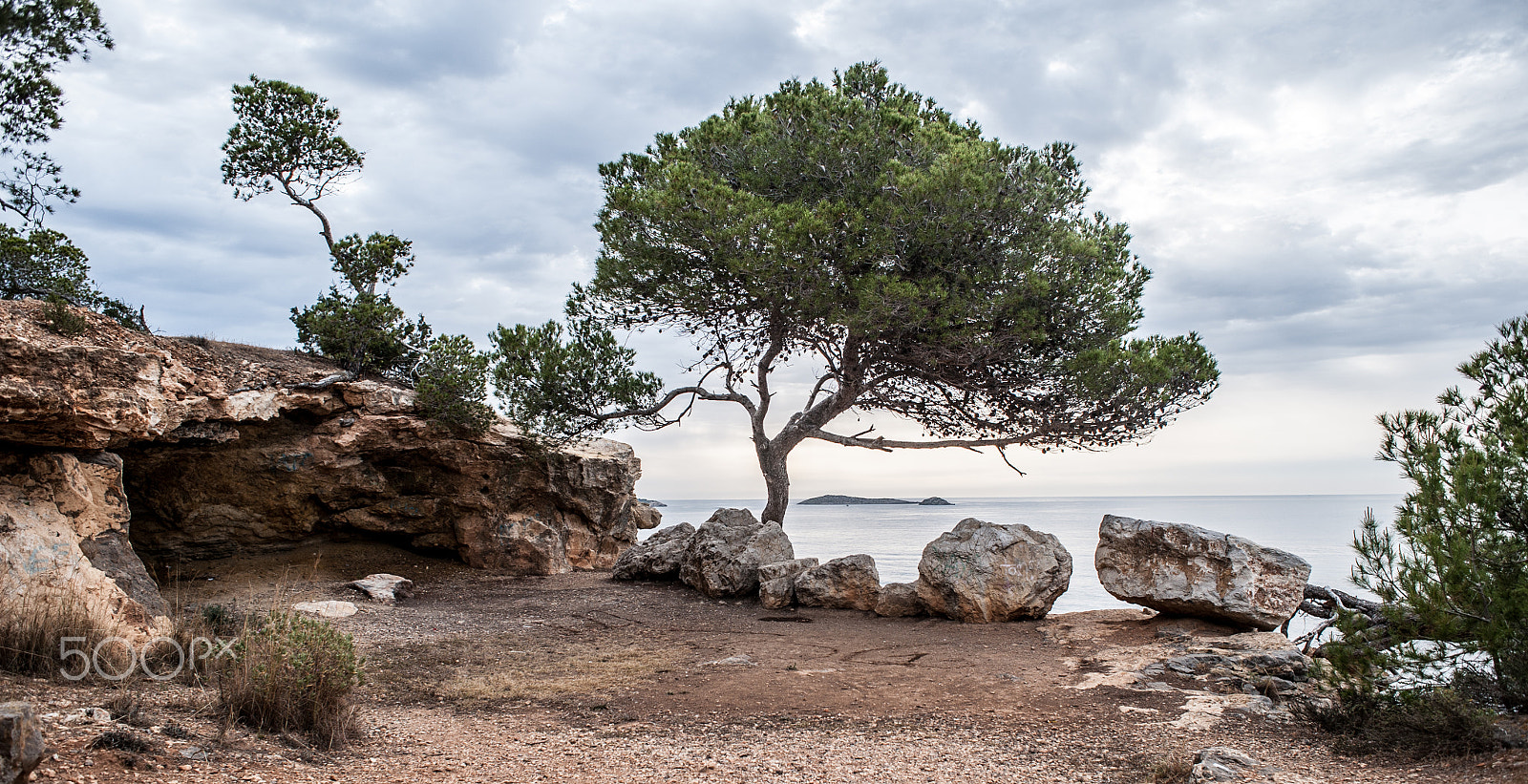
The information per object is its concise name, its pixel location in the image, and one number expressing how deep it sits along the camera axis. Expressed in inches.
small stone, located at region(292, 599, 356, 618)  370.3
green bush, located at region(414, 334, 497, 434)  515.8
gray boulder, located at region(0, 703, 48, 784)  119.9
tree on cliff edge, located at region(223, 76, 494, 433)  523.5
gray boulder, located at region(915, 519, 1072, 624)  387.2
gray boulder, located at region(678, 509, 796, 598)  466.3
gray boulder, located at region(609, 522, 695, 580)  518.9
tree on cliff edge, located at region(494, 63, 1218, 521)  455.8
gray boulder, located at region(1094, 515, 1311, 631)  332.8
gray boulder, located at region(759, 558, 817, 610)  439.8
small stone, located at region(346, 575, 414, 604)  429.4
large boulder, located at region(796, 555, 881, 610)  424.2
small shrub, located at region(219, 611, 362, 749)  181.3
